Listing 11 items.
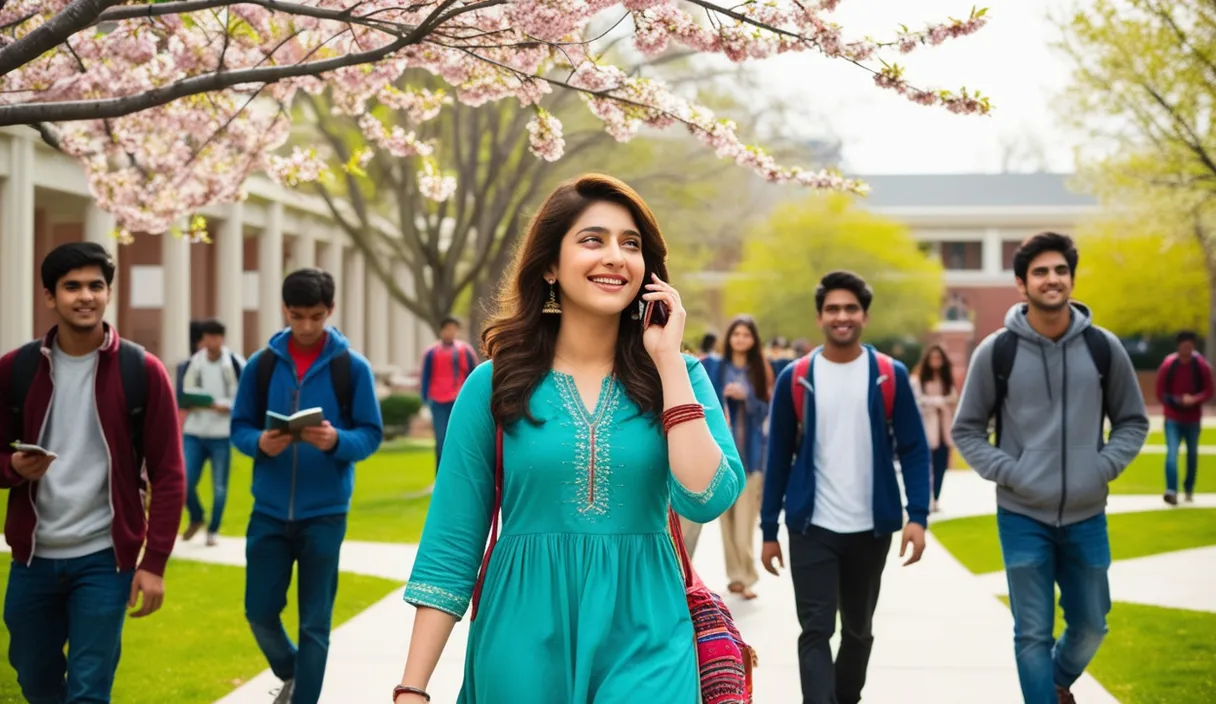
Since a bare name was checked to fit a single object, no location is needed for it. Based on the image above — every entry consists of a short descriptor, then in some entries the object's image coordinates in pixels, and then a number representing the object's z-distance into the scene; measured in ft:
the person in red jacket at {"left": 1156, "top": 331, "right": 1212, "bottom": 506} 52.01
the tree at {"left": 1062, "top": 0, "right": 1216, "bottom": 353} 65.31
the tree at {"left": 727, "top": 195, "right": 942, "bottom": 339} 188.96
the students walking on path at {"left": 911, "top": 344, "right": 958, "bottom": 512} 50.88
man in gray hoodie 18.44
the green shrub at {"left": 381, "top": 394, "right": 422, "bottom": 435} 100.48
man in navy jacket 19.61
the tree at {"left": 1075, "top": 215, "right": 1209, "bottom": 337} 173.99
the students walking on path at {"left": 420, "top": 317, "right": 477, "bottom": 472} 54.80
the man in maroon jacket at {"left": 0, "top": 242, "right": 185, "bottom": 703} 15.81
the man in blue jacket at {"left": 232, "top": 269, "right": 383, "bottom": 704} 19.63
